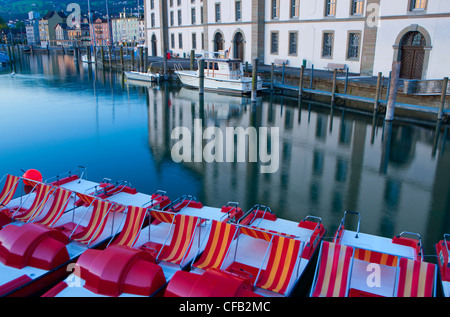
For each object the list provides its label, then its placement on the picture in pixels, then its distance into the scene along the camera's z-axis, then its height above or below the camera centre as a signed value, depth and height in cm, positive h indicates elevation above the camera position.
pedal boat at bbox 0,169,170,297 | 660 -356
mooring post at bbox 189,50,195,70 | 3334 -52
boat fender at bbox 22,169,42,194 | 1090 -343
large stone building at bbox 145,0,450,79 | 2289 +167
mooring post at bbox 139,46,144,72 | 3865 -80
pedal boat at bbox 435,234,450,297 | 634 -359
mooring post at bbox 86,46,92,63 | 6177 -32
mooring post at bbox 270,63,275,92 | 2933 -164
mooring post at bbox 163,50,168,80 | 3633 -130
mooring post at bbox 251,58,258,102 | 2661 -182
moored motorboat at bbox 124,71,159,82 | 3719 -225
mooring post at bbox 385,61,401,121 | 1886 -175
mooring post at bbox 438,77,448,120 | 1880 -192
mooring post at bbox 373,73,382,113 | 2178 -239
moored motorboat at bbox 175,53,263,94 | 2908 -177
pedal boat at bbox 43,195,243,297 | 594 -340
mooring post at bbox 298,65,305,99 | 2664 -230
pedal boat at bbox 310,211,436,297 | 603 -349
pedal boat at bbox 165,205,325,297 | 536 -356
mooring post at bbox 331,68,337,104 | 2452 -243
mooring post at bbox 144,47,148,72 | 3849 -107
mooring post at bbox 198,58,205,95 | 2934 -154
